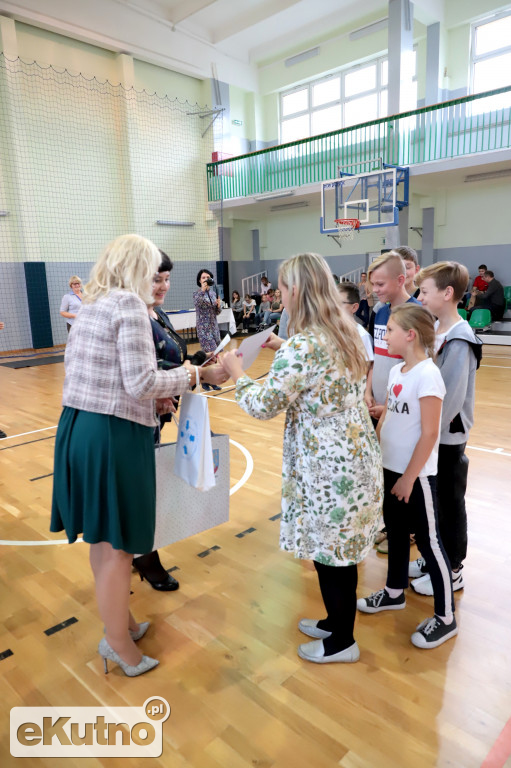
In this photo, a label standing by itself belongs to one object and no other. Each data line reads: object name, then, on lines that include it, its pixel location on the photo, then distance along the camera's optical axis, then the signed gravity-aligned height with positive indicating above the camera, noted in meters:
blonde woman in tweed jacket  1.54 -0.42
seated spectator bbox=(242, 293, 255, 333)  13.19 -1.01
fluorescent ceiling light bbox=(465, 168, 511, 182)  10.27 +1.77
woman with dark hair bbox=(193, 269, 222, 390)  6.57 -0.50
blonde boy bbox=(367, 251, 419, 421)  2.35 -0.12
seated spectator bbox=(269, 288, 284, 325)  12.74 -1.00
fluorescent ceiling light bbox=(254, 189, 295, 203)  11.91 +1.77
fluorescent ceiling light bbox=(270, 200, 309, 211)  13.21 +1.68
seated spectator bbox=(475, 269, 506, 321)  10.72 -0.73
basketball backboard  9.68 +1.39
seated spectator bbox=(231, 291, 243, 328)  13.34 -0.94
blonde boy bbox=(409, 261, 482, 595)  2.04 -0.50
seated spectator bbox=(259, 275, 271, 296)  14.06 -0.39
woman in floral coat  1.55 -0.49
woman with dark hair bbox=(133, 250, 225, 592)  1.96 -0.34
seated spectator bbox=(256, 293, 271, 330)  12.93 -1.05
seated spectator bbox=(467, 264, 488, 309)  10.86 -0.48
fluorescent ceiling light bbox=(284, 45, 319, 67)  13.41 +5.56
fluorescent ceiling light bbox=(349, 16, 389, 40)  11.93 +5.57
